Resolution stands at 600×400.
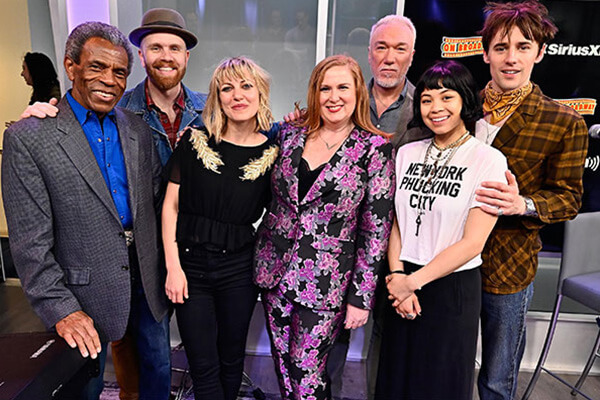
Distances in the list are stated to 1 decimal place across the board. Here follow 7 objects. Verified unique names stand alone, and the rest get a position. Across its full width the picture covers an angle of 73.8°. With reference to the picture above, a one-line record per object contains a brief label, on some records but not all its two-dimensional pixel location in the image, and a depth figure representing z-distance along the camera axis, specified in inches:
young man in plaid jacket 58.6
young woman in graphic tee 53.4
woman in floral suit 58.1
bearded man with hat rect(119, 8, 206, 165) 74.9
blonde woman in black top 61.7
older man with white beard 76.0
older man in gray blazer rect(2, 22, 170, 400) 51.8
